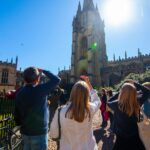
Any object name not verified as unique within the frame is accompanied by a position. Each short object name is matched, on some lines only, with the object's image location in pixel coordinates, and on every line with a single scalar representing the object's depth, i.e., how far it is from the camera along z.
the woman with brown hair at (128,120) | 2.04
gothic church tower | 29.06
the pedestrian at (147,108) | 3.18
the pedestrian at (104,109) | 6.69
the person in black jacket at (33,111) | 1.99
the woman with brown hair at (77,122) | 1.78
